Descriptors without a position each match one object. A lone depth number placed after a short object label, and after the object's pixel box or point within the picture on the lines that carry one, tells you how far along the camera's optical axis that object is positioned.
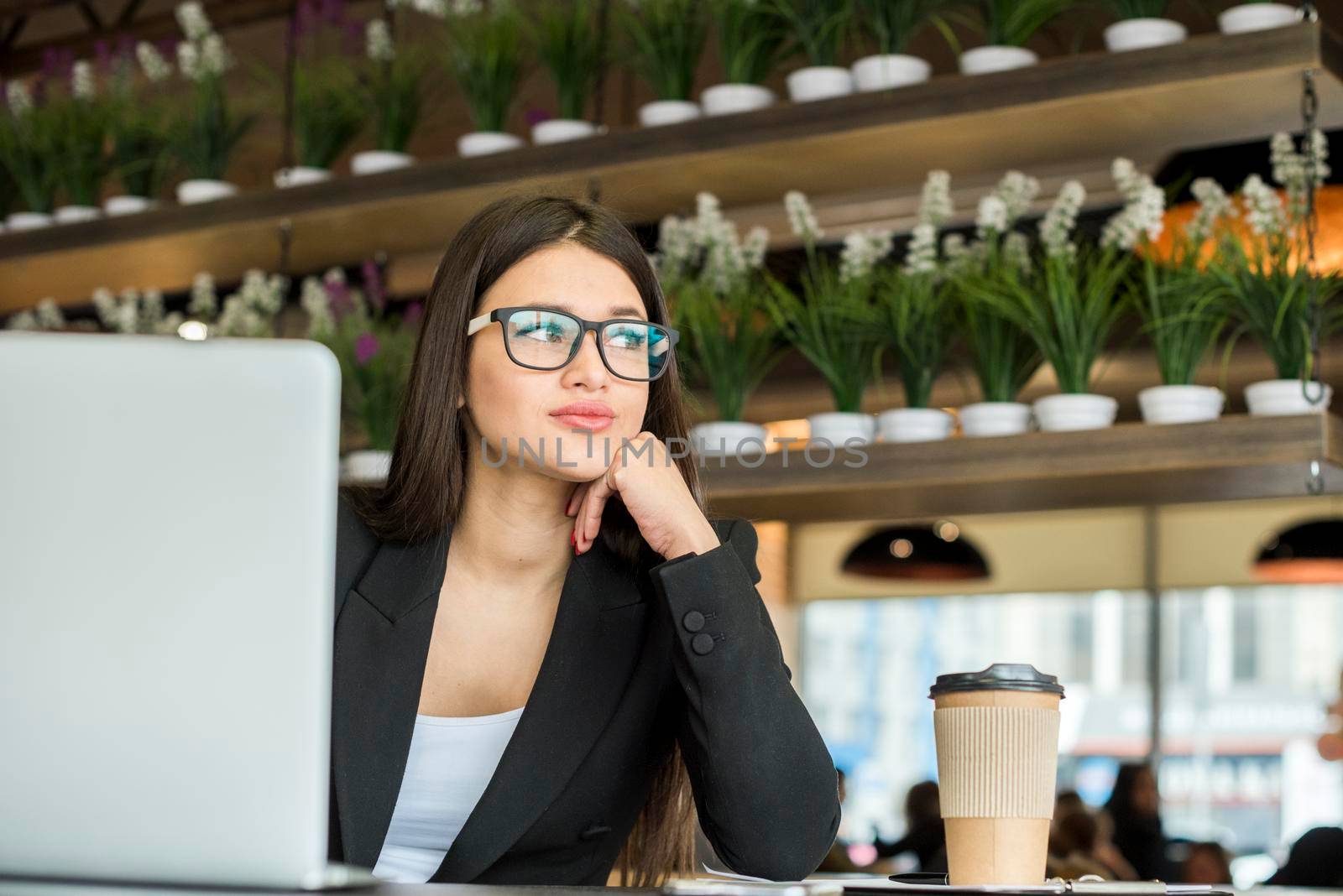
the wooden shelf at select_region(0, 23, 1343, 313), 2.74
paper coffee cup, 1.14
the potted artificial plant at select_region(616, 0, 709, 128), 3.26
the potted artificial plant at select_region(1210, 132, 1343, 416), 2.65
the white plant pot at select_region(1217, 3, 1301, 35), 2.69
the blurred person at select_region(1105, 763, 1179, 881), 5.93
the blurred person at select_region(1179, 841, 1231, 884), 4.63
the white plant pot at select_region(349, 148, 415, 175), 3.65
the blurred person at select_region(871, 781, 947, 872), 5.05
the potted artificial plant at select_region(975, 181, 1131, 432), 2.82
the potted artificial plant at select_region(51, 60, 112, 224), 4.11
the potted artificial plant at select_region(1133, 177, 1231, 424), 2.73
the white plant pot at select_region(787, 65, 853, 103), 3.09
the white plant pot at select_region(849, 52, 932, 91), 3.03
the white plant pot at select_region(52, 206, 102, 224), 4.03
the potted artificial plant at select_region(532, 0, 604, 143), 3.42
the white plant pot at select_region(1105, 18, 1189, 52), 2.79
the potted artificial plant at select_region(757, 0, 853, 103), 3.09
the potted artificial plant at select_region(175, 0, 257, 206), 3.96
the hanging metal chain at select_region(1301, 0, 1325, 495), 2.64
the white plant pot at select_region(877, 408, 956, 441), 2.96
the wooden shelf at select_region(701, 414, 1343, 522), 2.62
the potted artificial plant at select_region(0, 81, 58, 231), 4.12
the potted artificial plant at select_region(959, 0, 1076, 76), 2.91
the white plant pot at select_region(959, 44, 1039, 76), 2.92
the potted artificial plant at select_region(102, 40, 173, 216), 4.05
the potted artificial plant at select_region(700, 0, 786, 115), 3.19
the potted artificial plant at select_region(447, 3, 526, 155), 3.54
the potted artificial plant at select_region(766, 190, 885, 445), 3.06
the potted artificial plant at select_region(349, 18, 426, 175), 3.69
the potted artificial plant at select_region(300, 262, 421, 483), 3.44
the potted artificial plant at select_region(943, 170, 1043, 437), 2.90
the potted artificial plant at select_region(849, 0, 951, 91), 3.04
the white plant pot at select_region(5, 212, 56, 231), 4.11
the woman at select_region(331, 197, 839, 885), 1.40
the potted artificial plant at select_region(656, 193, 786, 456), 3.17
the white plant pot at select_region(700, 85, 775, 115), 3.19
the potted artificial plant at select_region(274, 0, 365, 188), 3.79
